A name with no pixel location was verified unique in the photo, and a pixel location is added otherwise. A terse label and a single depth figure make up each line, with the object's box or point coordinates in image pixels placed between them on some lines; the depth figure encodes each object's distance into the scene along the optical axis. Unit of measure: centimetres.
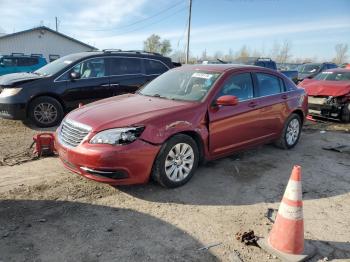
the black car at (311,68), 2033
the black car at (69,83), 798
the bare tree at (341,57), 8504
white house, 3456
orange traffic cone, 334
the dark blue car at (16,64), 1884
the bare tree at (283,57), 8325
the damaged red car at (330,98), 985
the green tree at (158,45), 6053
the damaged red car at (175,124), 421
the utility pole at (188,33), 3291
